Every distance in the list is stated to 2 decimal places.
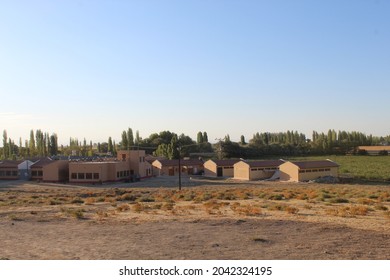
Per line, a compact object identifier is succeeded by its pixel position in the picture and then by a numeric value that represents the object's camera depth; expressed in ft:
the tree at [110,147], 421.79
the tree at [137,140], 393.07
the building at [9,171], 206.69
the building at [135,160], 198.80
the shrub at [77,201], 98.88
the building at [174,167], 224.74
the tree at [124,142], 397.68
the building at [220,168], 211.41
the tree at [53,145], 392.27
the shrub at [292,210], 68.28
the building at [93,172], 178.91
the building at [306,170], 175.63
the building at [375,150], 399.28
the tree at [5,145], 388.90
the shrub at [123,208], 77.69
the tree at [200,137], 491.72
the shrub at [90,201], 95.79
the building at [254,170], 190.49
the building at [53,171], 187.32
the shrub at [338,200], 88.12
